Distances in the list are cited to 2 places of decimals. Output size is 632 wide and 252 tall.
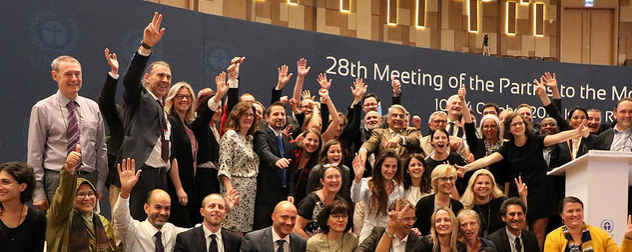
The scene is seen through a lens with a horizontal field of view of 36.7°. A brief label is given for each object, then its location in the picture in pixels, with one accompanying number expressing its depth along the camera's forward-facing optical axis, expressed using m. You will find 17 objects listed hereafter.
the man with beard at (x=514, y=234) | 5.89
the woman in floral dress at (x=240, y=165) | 5.88
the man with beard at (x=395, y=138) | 6.62
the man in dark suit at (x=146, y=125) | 5.14
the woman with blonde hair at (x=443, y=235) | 5.62
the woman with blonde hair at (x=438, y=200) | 5.99
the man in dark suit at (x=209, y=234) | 5.25
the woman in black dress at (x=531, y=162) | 6.46
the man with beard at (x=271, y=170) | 5.99
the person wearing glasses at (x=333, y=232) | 5.72
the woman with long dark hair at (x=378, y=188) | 6.04
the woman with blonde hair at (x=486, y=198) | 6.19
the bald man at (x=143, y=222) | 4.99
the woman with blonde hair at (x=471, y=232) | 5.72
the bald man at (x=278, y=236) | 5.48
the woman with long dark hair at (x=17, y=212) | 4.67
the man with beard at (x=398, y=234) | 5.66
